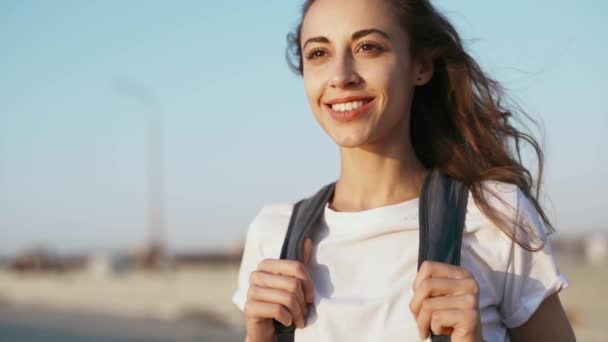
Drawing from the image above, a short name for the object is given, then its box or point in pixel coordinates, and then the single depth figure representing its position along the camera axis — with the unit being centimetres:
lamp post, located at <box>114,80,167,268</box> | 3567
